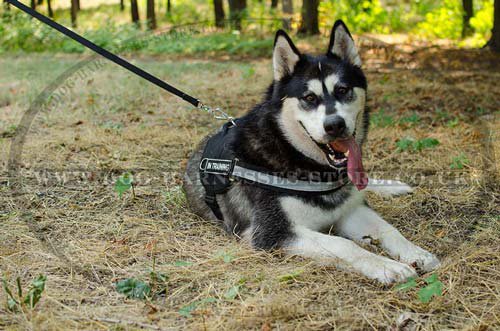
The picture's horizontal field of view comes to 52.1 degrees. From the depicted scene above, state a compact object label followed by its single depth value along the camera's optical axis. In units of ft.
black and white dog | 10.93
